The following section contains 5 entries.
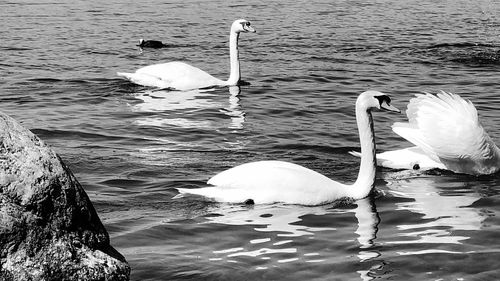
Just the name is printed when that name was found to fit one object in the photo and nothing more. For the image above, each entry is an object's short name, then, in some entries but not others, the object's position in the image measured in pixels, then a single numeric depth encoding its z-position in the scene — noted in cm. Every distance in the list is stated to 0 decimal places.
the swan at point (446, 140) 1057
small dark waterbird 2145
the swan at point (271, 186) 906
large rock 546
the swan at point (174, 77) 1703
